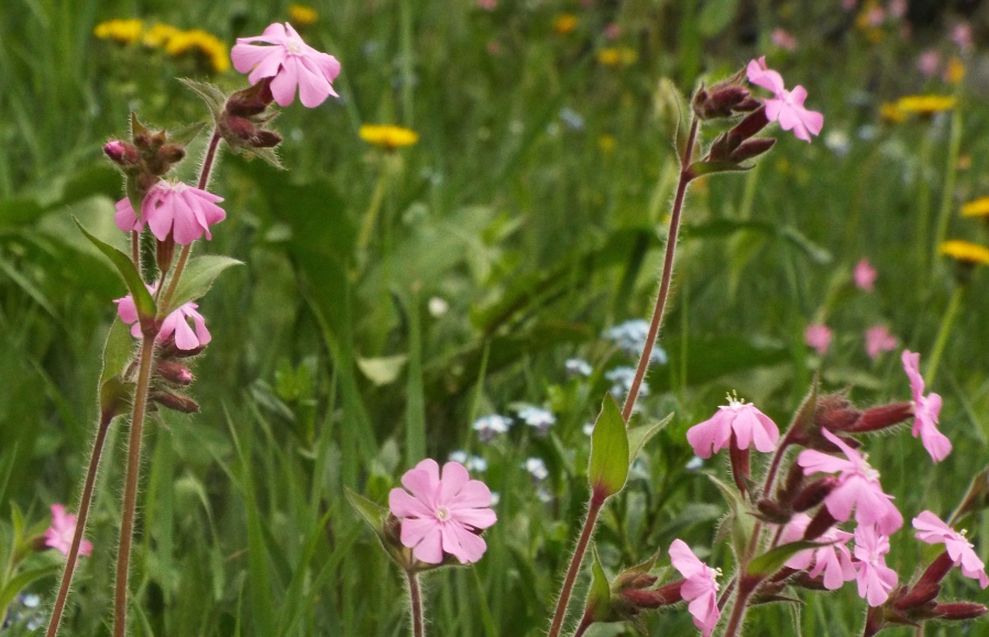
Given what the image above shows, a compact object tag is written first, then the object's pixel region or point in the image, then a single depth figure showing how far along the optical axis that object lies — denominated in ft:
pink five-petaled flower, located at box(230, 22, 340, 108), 5.52
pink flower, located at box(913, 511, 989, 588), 5.65
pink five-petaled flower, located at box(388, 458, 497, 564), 5.39
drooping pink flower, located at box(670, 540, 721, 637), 5.59
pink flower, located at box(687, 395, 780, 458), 5.57
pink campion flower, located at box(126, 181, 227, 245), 5.35
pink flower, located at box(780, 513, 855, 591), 5.59
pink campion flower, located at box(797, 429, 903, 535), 4.89
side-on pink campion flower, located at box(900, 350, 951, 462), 5.33
